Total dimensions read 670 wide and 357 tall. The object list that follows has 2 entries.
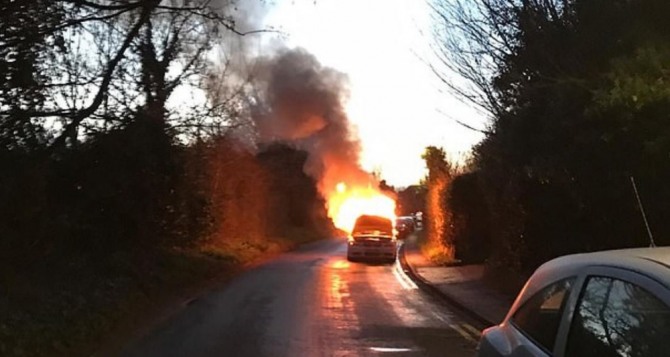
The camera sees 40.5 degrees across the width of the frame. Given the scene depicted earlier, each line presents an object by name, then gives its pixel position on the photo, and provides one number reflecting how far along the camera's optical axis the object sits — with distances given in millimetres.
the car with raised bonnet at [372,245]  32750
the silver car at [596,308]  3406
